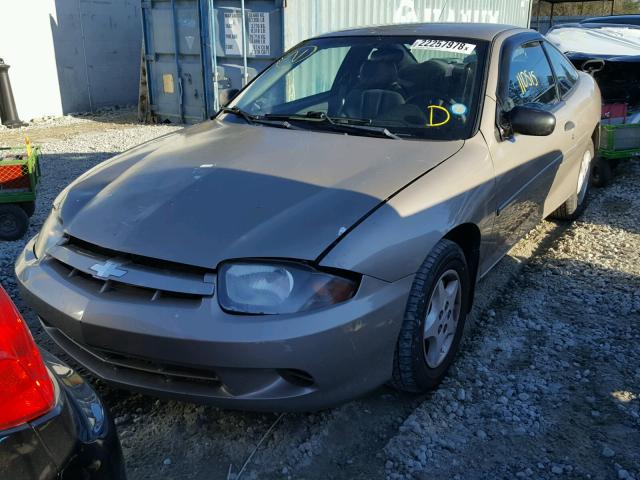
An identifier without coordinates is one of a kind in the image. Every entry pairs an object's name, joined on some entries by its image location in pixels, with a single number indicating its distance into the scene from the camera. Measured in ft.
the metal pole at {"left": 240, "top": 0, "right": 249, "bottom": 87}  30.17
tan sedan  7.41
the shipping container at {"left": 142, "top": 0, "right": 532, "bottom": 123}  30.04
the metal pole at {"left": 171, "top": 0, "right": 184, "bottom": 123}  33.32
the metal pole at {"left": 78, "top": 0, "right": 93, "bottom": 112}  40.81
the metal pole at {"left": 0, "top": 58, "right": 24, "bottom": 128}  35.47
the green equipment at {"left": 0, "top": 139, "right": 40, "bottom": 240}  15.78
